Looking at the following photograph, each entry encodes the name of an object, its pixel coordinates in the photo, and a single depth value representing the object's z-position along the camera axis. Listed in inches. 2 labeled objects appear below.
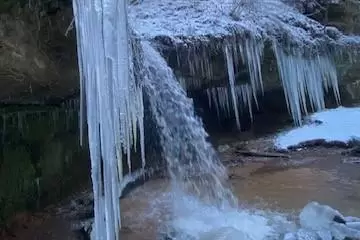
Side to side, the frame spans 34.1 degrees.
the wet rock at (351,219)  232.4
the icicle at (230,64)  325.2
